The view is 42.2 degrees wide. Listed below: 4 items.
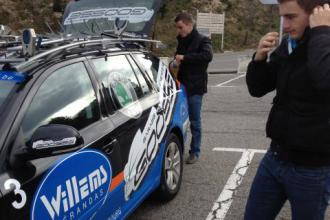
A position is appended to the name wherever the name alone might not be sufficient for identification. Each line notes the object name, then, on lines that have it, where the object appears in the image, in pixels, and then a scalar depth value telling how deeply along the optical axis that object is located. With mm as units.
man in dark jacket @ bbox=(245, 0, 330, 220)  1968
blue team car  2197
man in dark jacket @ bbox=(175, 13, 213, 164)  5199
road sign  32344
